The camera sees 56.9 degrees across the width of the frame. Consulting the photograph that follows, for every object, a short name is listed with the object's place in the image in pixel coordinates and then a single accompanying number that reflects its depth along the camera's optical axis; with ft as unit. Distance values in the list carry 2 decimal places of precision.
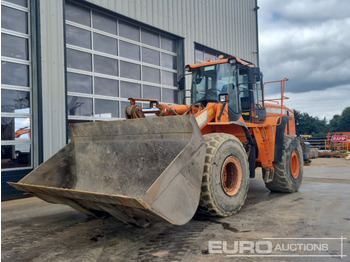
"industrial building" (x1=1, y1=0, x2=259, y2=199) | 25.63
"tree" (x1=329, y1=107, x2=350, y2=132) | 205.08
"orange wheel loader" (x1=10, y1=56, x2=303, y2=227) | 12.04
